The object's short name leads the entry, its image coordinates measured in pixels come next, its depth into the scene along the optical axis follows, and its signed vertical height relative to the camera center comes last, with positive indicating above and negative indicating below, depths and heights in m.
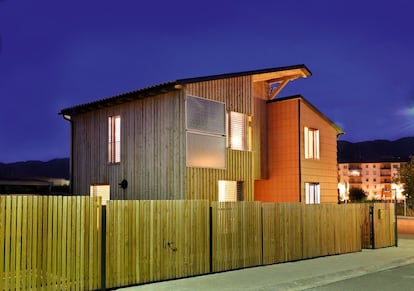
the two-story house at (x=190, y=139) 16.64 +1.69
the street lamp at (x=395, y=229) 19.60 -1.61
